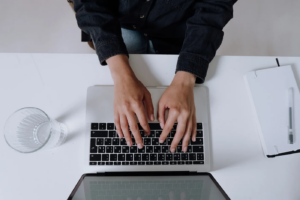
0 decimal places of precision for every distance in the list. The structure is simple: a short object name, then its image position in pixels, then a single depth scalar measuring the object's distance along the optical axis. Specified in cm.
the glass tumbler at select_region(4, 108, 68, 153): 54
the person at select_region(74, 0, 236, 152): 55
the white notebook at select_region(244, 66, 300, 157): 57
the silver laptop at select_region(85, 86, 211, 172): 55
